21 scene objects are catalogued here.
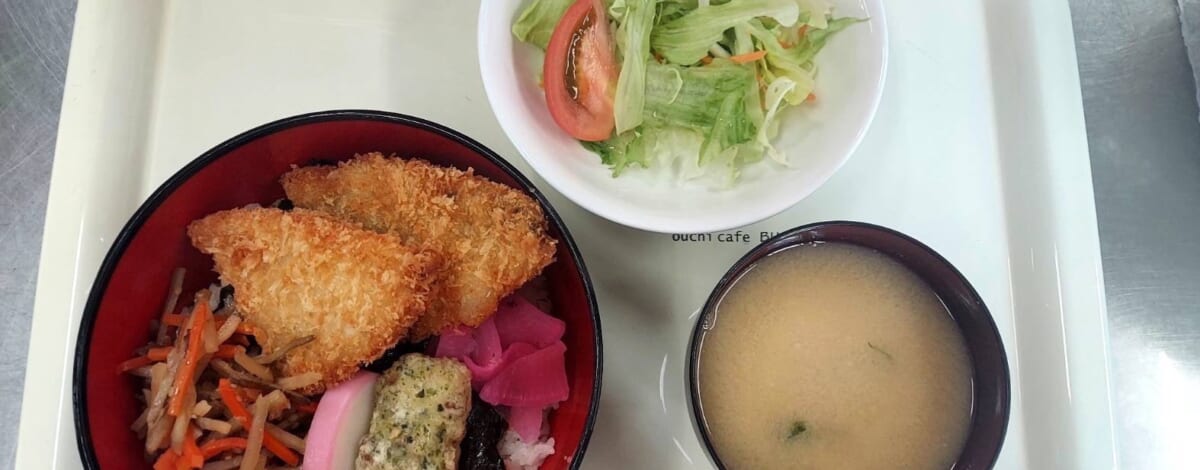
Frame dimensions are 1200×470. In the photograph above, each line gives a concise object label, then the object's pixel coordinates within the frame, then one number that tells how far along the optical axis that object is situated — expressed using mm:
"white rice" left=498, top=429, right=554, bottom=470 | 238
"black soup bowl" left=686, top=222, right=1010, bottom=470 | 235
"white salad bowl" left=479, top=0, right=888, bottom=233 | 232
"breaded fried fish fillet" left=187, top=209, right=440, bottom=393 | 217
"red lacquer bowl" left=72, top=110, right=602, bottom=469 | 212
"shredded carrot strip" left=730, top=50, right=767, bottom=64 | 258
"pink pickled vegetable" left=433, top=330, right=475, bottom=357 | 241
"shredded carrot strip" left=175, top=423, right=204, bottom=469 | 213
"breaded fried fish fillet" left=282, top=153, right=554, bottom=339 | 231
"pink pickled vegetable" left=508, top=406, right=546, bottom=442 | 239
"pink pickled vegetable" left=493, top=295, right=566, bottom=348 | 247
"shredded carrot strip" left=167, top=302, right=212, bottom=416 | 214
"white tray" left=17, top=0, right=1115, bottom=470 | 258
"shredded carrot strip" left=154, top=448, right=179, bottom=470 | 216
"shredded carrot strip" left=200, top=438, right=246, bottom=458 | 217
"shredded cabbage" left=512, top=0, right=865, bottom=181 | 254
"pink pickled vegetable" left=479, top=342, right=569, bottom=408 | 237
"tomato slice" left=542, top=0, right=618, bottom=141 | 250
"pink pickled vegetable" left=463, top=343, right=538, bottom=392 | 239
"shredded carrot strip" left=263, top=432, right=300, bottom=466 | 218
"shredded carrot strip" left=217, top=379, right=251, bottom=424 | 217
